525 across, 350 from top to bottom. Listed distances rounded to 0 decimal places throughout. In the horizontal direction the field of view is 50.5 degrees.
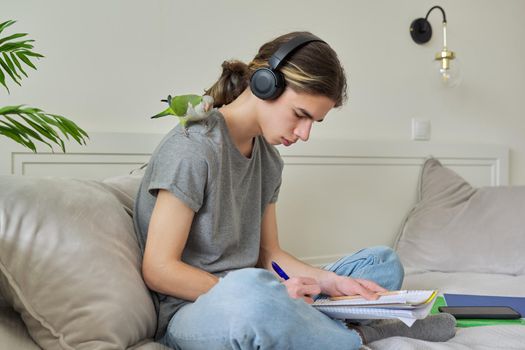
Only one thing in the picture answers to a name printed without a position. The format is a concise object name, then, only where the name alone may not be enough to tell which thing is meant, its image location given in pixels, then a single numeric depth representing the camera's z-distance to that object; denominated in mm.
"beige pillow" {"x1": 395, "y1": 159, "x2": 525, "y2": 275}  1797
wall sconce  2156
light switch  2176
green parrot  1079
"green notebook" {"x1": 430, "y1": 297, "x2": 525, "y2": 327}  1173
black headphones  1098
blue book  1327
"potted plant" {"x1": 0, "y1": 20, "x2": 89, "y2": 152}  938
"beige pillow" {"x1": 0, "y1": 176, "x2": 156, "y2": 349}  898
